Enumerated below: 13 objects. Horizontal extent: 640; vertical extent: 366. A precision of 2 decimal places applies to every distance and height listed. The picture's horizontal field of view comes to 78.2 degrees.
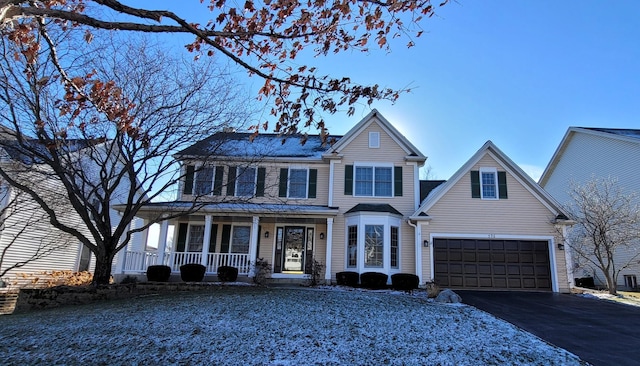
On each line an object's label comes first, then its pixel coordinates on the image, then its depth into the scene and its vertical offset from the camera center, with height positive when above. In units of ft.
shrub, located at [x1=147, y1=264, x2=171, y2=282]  45.98 -2.36
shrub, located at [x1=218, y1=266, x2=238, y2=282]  46.85 -2.19
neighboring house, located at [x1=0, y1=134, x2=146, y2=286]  46.19 +1.53
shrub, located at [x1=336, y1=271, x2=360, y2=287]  47.11 -2.27
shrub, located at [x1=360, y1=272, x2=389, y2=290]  45.70 -2.32
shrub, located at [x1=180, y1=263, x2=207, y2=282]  46.47 -2.15
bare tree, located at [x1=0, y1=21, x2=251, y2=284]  32.78 +10.28
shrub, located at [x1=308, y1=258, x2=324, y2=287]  48.21 -1.93
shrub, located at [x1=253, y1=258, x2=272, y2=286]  47.26 -1.90
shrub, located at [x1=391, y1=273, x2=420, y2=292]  45.37 -2.29
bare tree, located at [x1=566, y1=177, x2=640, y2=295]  47.75 +5.73
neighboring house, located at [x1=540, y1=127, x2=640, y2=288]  58.85 +17.65
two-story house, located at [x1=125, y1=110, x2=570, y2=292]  49.26 +5.25
